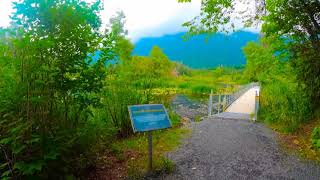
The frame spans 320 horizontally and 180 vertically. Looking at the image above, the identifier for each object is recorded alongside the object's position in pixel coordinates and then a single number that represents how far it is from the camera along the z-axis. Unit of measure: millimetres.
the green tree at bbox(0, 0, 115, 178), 2803
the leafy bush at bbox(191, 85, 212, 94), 24400
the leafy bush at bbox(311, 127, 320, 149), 4768
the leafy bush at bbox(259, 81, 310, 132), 6312
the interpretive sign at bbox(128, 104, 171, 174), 3529
